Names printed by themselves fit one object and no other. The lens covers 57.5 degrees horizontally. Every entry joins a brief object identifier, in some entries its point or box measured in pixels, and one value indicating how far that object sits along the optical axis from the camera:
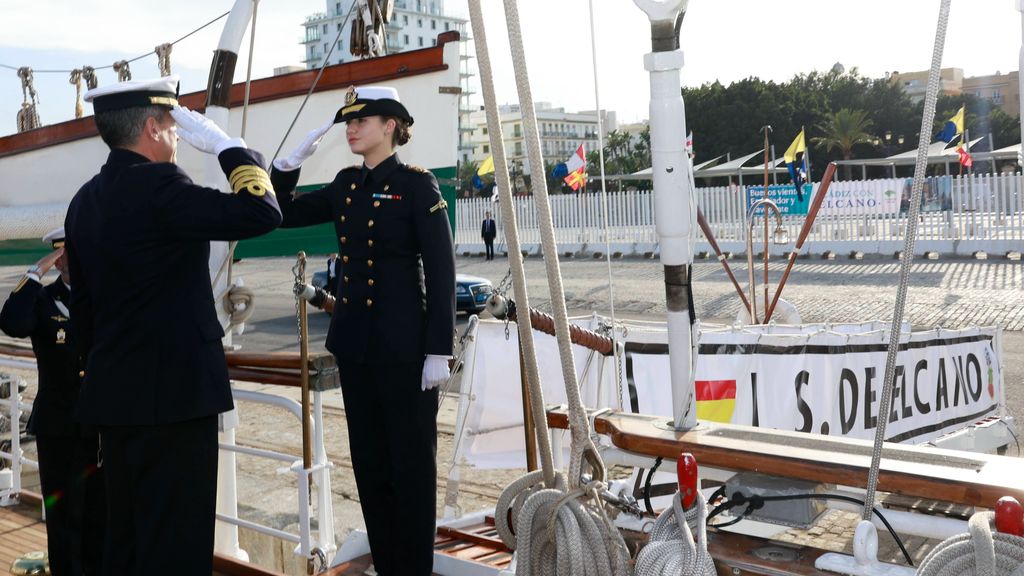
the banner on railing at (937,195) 20.11
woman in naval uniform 2.89
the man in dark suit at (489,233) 26.44
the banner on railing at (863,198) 20.72
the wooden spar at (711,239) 6.31
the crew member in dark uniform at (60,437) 3.40
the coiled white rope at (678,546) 1.89
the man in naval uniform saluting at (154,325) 2.41
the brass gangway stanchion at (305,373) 3.19
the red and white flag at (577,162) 24.52
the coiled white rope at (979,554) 1.61
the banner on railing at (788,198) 21.67
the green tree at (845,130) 52.78
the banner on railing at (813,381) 4.75
